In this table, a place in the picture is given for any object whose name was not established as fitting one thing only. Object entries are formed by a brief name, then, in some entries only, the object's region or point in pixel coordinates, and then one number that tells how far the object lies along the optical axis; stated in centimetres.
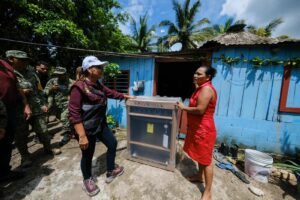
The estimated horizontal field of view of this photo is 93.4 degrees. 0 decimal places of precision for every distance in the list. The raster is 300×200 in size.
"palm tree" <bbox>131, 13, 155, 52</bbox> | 1330
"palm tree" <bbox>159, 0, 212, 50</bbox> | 1191
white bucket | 264
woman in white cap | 171
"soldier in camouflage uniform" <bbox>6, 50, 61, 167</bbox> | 245
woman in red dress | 186
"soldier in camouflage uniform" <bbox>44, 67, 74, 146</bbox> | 365
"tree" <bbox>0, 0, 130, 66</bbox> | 460
